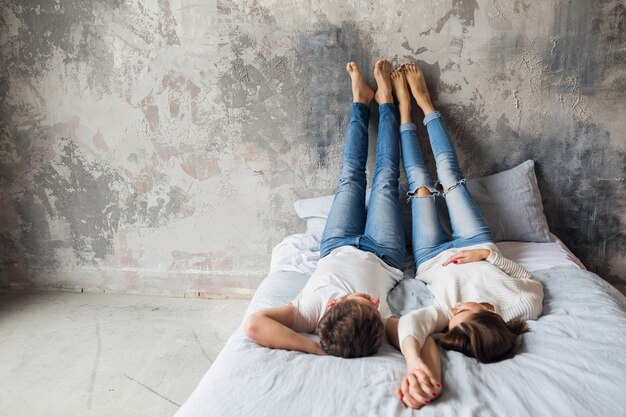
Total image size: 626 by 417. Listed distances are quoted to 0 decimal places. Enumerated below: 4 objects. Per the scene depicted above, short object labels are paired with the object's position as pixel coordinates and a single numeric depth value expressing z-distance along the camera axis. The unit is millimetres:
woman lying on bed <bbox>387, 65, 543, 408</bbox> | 1511
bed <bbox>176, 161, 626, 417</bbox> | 1291
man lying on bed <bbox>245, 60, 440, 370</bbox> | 1562
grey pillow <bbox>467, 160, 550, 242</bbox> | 2498
